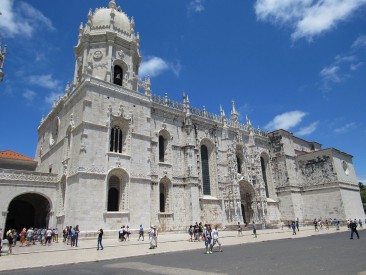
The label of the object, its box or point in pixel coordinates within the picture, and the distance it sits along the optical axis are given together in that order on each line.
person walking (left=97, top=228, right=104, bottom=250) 16.27
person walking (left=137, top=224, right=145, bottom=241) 21.99
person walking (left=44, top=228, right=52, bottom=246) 20.22
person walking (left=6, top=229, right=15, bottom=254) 17.42
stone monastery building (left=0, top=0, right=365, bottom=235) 23.81
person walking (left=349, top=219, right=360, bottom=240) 18.38
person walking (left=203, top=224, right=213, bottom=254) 14.40
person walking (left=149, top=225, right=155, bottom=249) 16.92
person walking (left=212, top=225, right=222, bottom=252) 15.20
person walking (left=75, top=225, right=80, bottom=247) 18.12
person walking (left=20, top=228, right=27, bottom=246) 20.56
